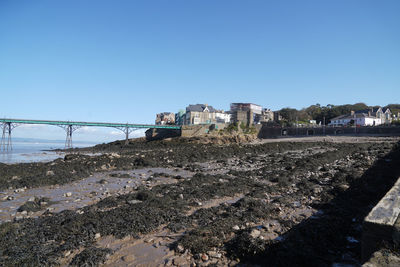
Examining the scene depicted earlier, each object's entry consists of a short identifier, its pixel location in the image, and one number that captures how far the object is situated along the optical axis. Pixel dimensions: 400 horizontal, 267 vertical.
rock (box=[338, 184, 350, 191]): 9.32
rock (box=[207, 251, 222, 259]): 4.54
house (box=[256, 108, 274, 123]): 92.91
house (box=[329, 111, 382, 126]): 69.50
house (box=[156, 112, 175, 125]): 107.00
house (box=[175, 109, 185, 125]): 89.77
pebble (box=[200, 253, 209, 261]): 4.49
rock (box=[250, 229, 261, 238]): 5.20
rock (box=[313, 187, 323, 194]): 9.10
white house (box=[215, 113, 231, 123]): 82.88
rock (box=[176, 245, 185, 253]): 4.83
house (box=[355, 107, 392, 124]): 74.56
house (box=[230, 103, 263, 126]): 77.38
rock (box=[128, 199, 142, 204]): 8.22
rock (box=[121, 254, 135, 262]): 4.65
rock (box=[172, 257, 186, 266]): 4.45
